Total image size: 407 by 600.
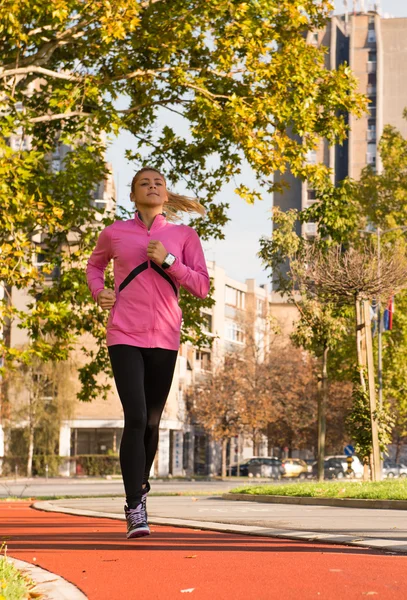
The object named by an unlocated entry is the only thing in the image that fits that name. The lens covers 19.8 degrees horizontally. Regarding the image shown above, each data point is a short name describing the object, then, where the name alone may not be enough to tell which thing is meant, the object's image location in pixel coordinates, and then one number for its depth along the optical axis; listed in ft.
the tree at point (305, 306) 98.63
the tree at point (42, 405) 197.26
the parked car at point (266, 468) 224.94
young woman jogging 22.22
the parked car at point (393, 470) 236.43
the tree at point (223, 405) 236.22
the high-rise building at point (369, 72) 397.80
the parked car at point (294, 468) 217.56
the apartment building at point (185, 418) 239.91
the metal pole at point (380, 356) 133.08
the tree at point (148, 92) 62.90
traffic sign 129.80
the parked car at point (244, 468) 232.94
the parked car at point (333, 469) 185.16
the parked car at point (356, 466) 181.84
